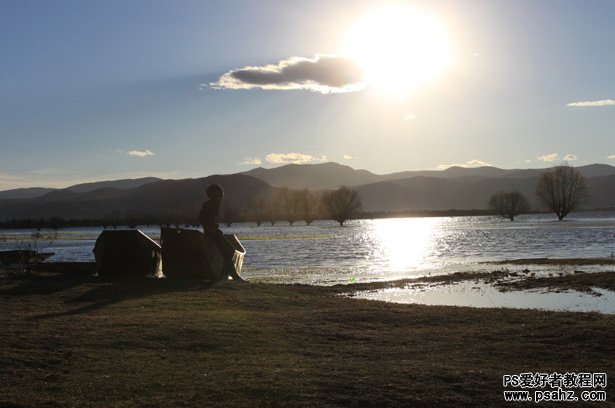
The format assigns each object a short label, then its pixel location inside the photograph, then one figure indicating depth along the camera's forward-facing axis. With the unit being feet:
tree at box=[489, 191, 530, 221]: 499.10
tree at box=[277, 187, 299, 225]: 553.23
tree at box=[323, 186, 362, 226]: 476.54
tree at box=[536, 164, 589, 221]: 433.48
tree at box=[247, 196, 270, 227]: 549.34
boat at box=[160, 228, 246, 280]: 69.36
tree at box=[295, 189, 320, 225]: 548.15
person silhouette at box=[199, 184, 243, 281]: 70.59
